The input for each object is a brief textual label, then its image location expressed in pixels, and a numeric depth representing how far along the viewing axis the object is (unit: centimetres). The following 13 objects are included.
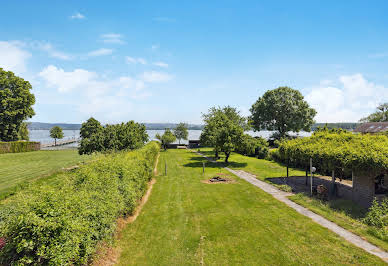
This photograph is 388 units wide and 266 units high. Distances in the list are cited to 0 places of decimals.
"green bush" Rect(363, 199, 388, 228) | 1035
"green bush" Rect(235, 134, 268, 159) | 2969
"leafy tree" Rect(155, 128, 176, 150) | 5572
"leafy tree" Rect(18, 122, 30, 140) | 6435
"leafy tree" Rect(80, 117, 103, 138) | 6079
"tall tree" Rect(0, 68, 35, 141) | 4315
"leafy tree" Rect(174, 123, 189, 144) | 6388
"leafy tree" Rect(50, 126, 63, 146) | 7098
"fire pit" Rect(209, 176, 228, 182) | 2059
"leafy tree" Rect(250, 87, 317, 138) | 5262
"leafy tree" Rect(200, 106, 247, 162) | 2942
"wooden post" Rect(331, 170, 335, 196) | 1554
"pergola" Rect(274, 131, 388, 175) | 1179
